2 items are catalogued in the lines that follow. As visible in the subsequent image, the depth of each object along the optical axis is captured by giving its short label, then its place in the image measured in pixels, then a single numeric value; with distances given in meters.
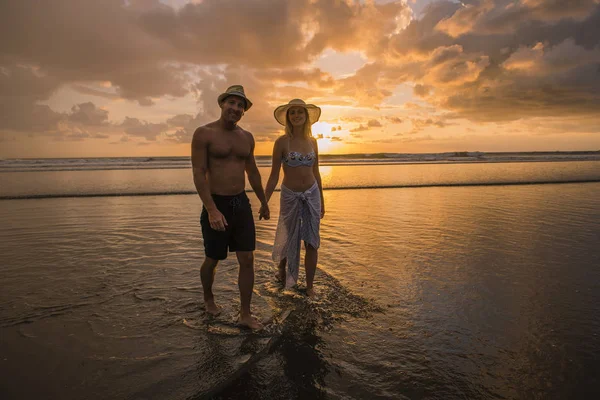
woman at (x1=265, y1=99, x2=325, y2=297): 4.38
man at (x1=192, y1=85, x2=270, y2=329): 3.42
